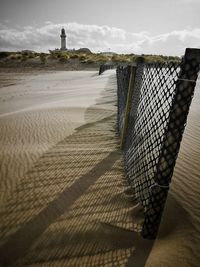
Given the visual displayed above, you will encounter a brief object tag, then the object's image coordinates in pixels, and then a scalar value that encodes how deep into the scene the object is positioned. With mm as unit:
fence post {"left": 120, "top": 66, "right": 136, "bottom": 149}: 4695
